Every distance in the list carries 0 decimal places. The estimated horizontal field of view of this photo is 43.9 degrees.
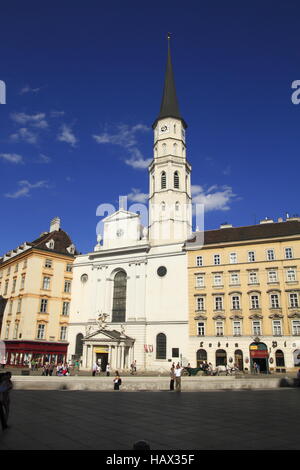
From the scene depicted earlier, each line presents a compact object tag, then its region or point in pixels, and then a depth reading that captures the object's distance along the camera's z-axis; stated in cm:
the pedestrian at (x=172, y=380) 2312
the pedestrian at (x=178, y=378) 2206
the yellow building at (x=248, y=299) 4453
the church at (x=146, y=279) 5228
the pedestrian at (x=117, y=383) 2298
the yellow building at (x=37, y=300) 5359
